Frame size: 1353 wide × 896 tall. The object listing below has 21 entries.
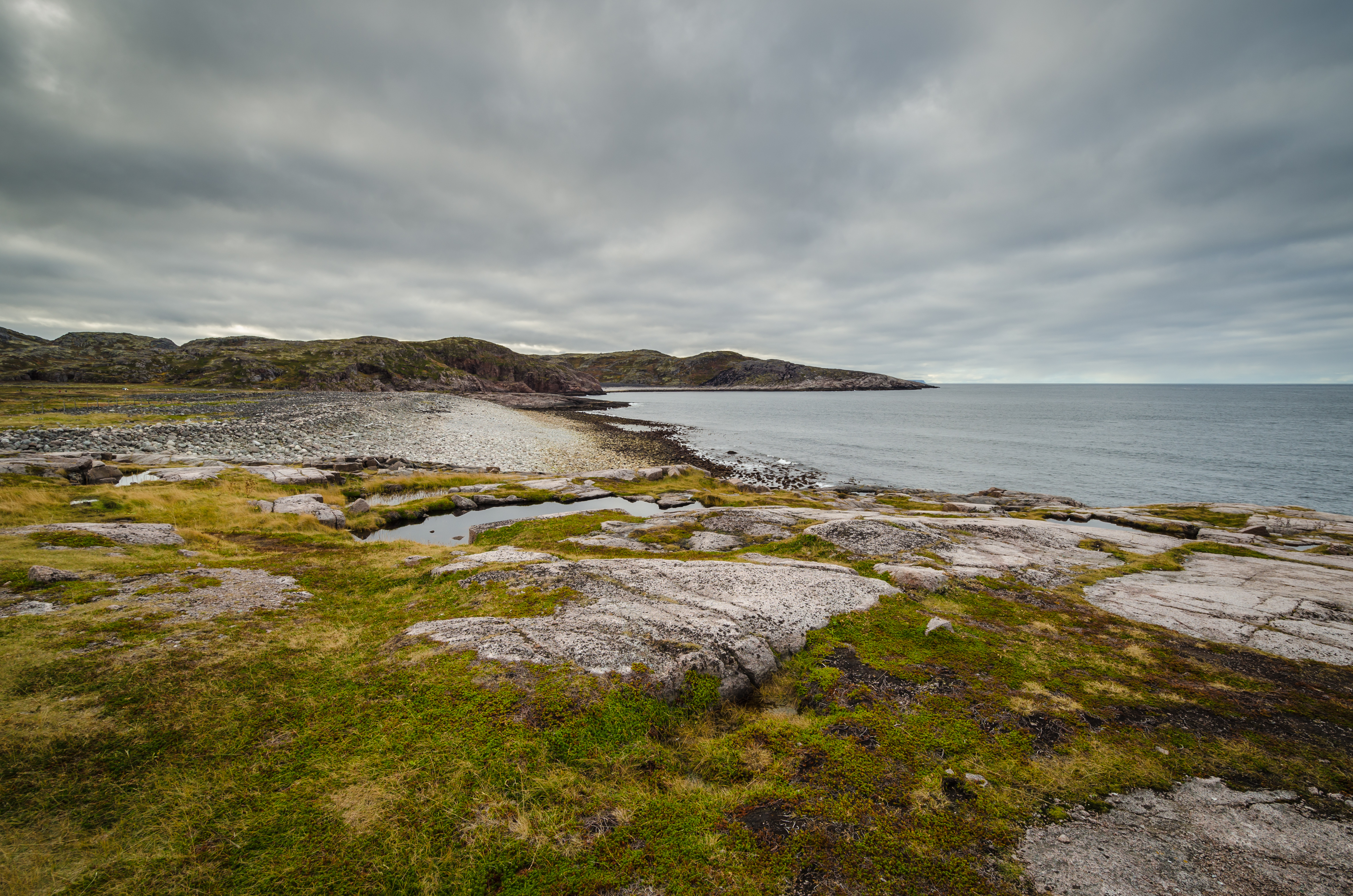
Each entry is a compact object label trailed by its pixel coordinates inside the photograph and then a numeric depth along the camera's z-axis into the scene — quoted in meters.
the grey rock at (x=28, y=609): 9.53
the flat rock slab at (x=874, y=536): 17.52
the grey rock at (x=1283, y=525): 26.89
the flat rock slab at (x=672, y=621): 9.17
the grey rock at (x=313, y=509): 22.91
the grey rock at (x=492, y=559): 13.56
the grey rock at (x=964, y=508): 34.25
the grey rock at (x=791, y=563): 14.59
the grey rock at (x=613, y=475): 39.19
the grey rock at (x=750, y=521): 21.62
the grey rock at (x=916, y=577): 13.45
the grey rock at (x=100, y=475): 25.48
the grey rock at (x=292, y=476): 30.00
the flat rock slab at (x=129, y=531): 14.98
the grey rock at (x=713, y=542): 19.28
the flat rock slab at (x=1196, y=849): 5.21
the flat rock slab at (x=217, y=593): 10.53
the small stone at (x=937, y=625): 10.87
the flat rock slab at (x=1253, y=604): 10.89
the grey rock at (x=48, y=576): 10.64
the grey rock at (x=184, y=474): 27.16
